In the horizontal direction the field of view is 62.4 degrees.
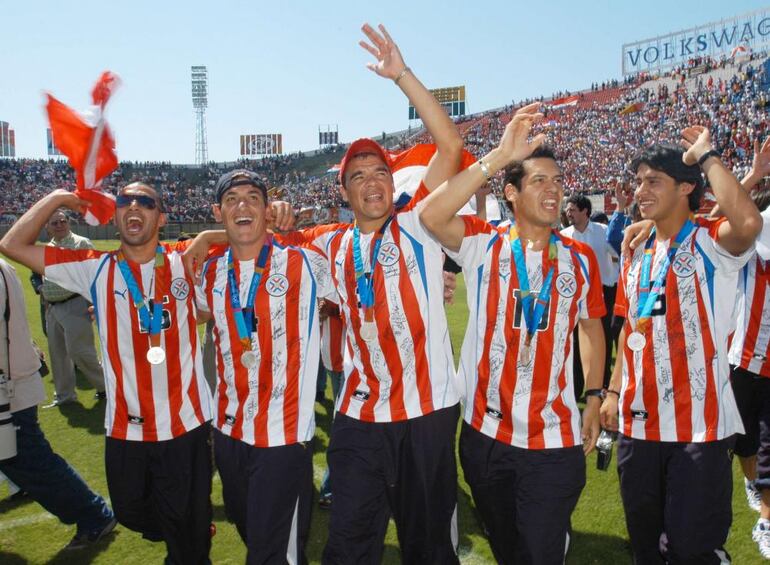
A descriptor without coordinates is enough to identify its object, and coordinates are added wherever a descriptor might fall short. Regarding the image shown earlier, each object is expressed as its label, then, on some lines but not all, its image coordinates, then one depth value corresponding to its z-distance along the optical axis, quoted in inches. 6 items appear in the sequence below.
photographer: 165.5
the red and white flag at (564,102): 2122.3
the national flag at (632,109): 1766.7
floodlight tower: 3014.3
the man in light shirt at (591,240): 294.0
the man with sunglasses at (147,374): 142.7
